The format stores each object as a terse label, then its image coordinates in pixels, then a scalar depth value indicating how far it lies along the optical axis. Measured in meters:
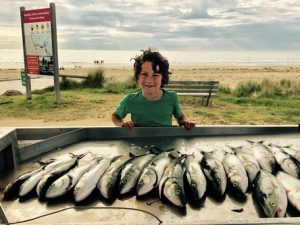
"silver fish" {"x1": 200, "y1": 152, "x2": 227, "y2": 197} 1.62
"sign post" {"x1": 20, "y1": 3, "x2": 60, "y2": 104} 9.73
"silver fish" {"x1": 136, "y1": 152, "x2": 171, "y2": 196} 1.61
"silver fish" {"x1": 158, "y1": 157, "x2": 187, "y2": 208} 1.48
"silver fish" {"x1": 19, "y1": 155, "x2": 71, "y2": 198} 1.61
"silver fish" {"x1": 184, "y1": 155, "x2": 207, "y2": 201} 1.57
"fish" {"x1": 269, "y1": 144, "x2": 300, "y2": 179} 1.82
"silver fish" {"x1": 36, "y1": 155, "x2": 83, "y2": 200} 1.61
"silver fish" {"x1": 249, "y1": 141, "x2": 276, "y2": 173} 1.89
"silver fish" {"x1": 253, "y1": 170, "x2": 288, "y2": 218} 1.39
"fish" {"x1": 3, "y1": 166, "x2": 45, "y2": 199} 1.59
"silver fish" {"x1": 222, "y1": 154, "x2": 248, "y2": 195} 1.62
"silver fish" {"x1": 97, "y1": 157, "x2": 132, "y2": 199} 1.61
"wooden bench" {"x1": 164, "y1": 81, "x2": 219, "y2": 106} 10.01
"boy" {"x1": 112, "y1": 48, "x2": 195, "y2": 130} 2.79
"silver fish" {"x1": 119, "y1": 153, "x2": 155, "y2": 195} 1.65
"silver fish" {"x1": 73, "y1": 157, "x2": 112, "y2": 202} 1.56
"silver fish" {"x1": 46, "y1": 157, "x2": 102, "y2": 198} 1.59
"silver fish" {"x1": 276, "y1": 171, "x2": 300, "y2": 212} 1.45
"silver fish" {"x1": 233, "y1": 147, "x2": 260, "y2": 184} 1.75
